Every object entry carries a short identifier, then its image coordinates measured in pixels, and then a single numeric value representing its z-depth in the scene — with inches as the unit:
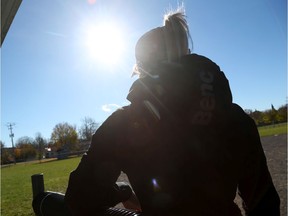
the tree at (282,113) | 3036.1
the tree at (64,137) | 2464.1
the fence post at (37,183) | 68.0
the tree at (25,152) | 2543.3
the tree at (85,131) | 2385.3
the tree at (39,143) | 2599.6
